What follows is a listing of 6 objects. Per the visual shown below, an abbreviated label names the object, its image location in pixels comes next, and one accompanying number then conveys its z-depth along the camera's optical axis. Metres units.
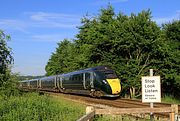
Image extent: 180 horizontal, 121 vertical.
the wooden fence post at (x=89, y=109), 10.23
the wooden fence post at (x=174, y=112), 11.61
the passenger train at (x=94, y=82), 32.09
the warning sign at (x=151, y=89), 10.53
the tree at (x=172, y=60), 37.03
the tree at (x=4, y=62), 23.25
